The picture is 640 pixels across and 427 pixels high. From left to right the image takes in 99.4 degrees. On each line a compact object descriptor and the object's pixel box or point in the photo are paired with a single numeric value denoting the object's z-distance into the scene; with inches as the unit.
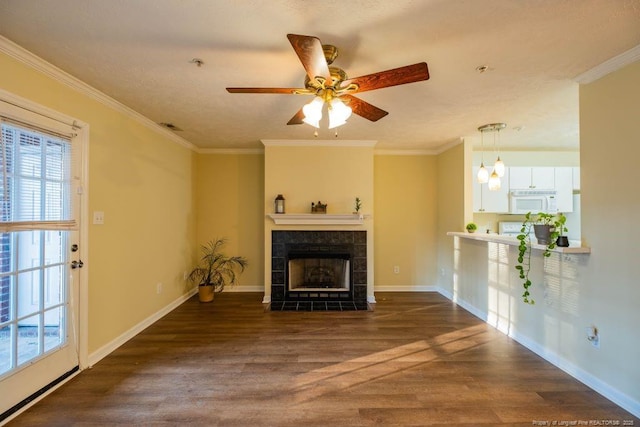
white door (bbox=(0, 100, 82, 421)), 69.6
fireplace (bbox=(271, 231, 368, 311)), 158.2
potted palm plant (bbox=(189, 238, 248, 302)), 172.6
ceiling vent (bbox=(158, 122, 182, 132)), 130.5
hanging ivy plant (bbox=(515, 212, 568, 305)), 89.4
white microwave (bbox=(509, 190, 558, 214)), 161.5
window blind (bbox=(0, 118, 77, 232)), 69.2
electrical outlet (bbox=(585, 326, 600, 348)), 81.4
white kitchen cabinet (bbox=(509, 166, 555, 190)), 163.0
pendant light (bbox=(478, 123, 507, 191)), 125.4
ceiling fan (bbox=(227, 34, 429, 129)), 60.5
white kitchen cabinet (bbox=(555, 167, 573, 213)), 165.0
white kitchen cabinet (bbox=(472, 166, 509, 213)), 162.4
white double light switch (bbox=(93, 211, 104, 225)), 95.8
